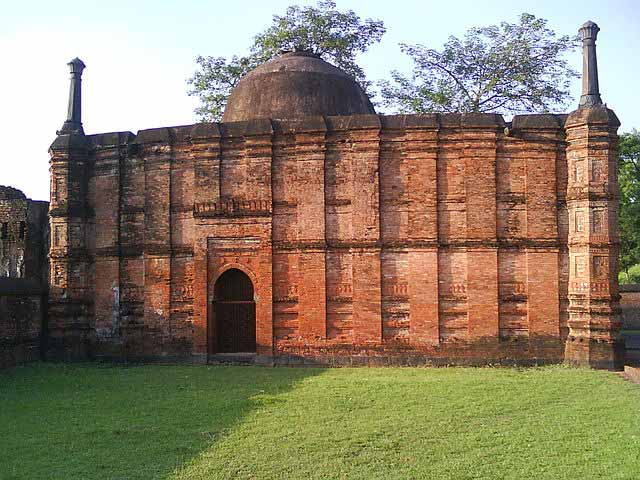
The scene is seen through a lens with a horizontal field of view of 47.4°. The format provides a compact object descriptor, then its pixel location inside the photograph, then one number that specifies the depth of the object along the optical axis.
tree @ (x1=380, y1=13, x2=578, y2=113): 23.72
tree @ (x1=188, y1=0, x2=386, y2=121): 23.02
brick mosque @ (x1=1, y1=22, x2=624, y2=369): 12.48
